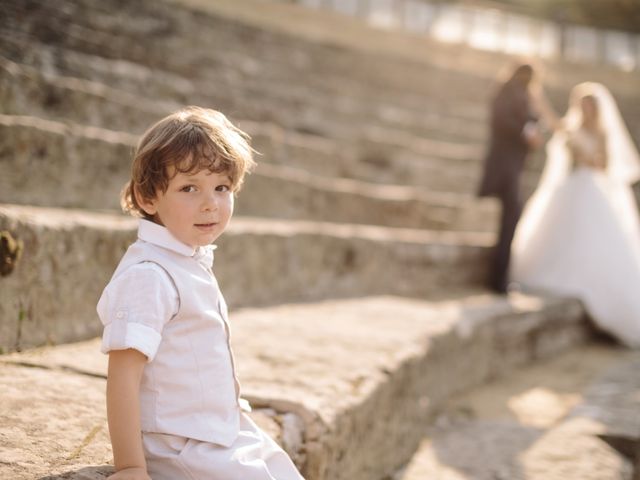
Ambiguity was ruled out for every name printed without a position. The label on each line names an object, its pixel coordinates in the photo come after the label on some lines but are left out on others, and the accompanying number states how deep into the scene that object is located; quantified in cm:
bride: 562
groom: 544
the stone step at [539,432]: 272
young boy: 140
